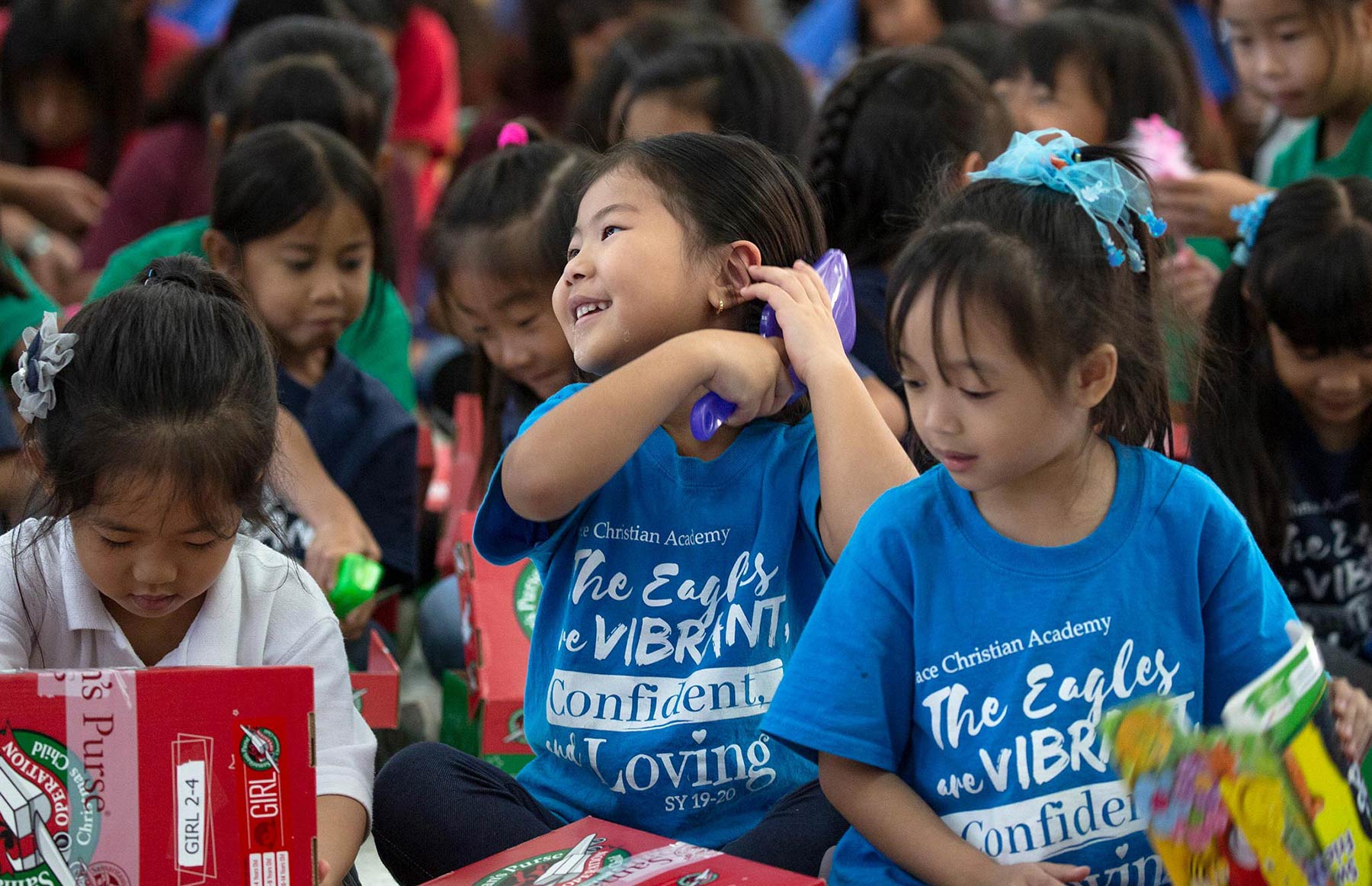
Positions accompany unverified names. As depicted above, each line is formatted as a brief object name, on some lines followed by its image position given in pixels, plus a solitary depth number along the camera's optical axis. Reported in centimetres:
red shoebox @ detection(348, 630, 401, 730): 396
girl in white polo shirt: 359
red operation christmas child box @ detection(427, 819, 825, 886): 350
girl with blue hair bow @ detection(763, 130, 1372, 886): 348
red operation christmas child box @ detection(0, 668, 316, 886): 348
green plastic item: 417
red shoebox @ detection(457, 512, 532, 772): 402
